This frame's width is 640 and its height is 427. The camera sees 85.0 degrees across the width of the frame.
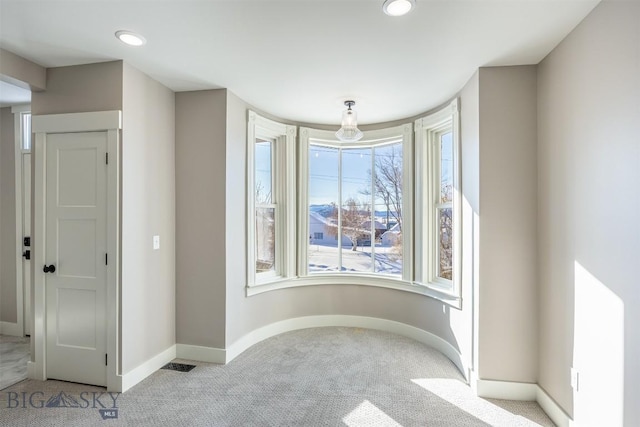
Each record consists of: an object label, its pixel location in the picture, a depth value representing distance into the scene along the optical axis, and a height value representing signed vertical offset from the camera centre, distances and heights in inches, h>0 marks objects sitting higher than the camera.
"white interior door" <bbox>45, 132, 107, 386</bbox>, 105.5 -13.7
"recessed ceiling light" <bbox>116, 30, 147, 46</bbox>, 86.8 +44.5
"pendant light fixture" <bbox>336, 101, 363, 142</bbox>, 136.1 +33.8
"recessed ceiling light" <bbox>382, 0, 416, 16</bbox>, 72.6 +43.7
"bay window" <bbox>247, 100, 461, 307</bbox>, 144.9 +2.6
